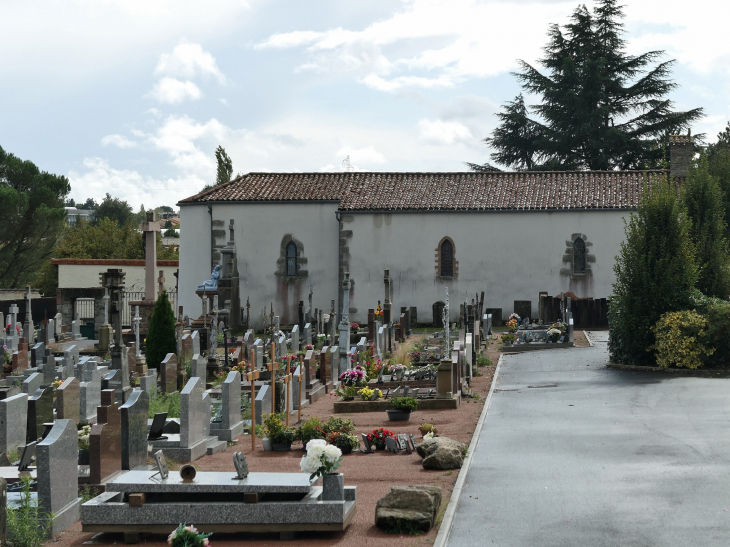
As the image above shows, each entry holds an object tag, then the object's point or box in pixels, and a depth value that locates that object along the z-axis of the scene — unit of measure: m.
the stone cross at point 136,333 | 20.30
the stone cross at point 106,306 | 28.90
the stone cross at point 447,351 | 19.21
